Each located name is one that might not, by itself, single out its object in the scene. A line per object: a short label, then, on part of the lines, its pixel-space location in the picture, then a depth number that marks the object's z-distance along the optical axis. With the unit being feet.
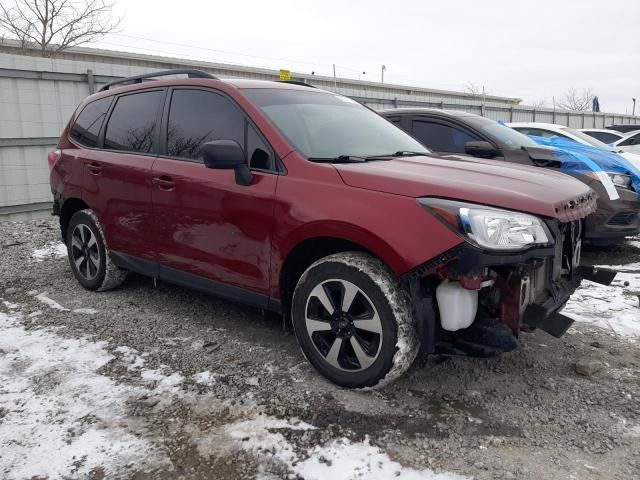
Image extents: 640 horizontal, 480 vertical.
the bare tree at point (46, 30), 70.23
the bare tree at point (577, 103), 226.38
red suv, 8.61
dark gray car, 18.79
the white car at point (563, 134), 24.31
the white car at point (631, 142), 43.06
